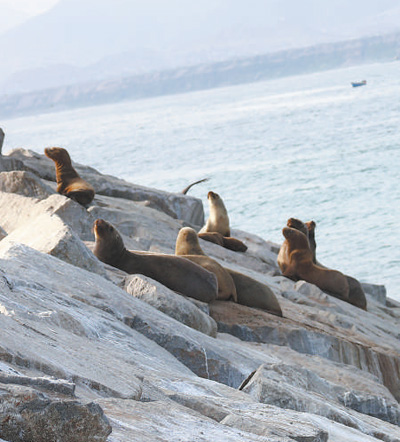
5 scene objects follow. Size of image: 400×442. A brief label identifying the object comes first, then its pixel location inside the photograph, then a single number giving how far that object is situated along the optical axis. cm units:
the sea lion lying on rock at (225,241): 2086
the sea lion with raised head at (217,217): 2166
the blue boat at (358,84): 14739
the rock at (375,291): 2163
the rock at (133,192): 2406
